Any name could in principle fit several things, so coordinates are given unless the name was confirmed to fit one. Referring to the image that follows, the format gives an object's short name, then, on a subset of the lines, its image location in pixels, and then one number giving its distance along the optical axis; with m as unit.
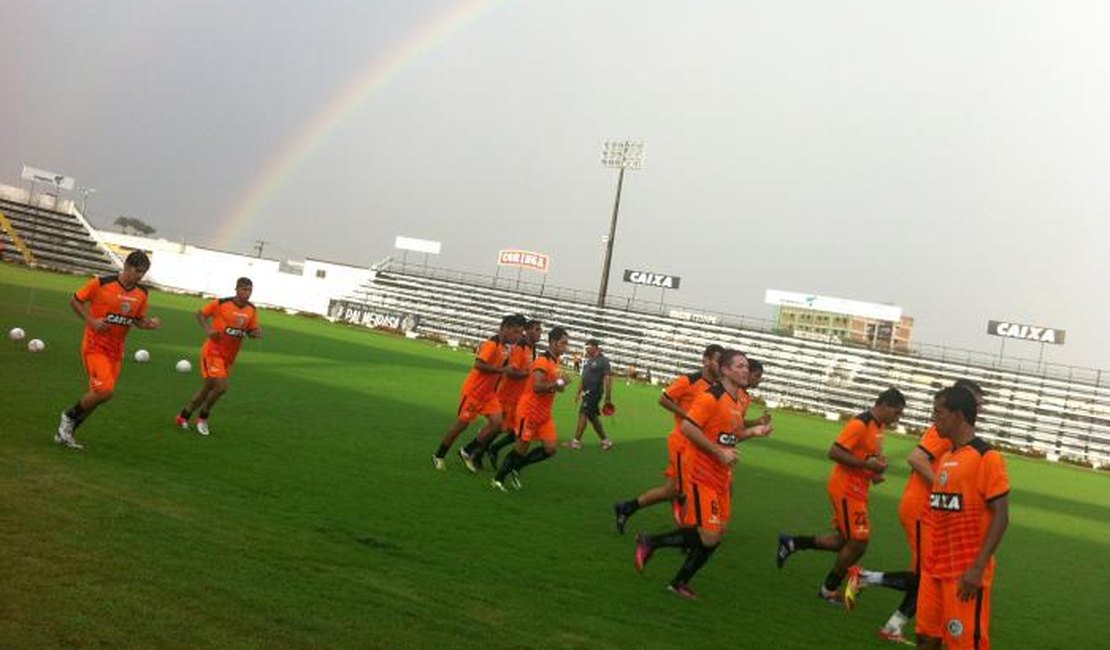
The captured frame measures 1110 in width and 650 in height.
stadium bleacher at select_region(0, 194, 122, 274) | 63.12
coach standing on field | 19.30
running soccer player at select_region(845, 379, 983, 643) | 7.81
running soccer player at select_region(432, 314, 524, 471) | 12.27
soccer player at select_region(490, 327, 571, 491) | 12.43
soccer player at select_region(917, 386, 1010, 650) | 5.45
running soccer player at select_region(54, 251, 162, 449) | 9.99
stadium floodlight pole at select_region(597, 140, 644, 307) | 71.38
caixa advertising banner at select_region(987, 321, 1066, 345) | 64.38
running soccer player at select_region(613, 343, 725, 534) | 10.58
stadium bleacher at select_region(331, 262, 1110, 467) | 51.06
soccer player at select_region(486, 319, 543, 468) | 12.84
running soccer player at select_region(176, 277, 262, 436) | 12.66
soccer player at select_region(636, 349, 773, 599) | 8.05
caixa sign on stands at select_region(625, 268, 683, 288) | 80.38
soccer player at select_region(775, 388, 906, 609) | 9.24
